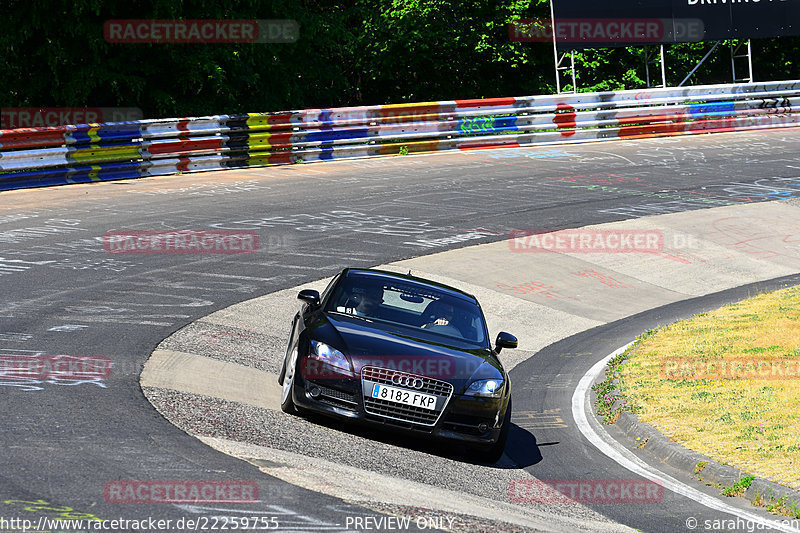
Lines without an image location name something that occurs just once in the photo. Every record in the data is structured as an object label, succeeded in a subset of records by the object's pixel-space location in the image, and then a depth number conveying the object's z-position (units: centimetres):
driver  1927
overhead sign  6375
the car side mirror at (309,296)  1911
